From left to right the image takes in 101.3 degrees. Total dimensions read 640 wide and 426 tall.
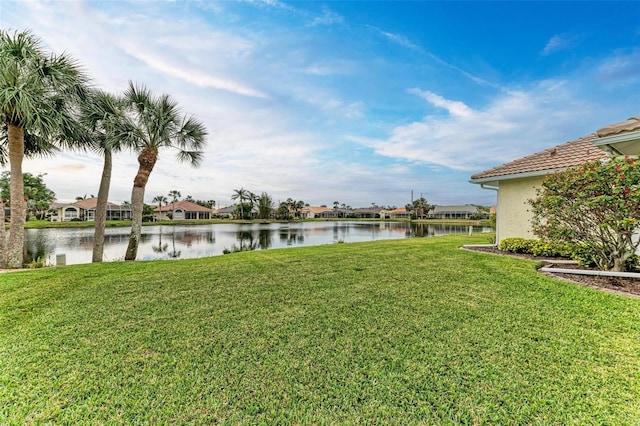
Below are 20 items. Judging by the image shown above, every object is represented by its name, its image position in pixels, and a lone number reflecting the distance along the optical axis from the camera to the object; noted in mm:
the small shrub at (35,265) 8556
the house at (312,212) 91738
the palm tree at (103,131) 9508
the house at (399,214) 82250
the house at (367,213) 93875
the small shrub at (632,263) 5102
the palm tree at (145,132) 10156
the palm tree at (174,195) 64875
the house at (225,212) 70519
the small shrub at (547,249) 6398
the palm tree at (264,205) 59625
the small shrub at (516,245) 7693
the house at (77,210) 46406
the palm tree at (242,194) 66438
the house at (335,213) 96250
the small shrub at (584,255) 5556
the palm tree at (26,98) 7129
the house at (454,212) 67494
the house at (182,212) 60000
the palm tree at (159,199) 64319
